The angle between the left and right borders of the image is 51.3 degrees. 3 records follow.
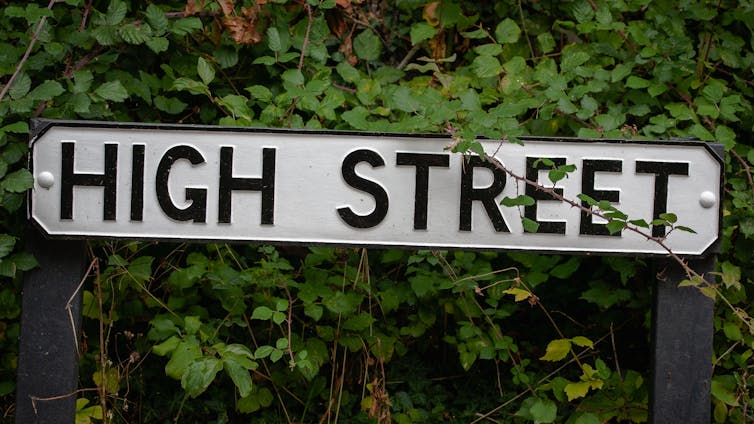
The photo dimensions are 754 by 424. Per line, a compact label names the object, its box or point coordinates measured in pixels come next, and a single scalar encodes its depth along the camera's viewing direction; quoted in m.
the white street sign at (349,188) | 2.00
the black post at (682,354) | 2.07
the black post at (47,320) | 2.06
